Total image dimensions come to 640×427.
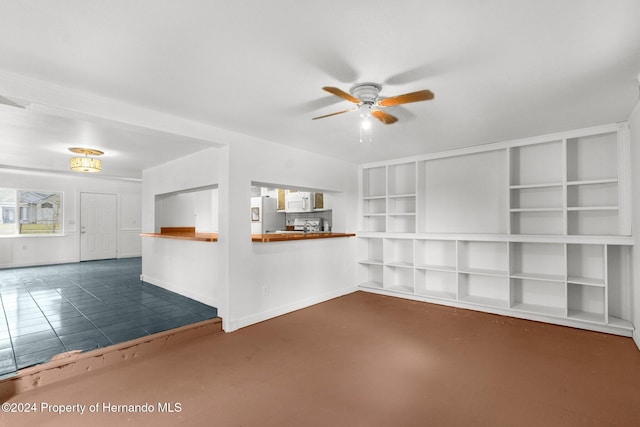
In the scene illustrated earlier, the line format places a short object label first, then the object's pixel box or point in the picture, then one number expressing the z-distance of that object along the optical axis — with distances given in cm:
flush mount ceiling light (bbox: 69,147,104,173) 447
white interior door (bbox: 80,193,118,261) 830
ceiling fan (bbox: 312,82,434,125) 208
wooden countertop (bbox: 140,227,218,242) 383
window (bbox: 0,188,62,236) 719
